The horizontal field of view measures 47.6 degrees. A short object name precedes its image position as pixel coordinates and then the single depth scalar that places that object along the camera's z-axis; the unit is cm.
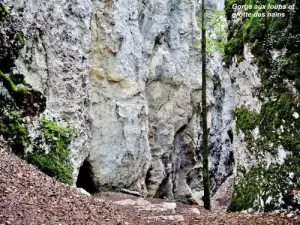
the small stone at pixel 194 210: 1172
